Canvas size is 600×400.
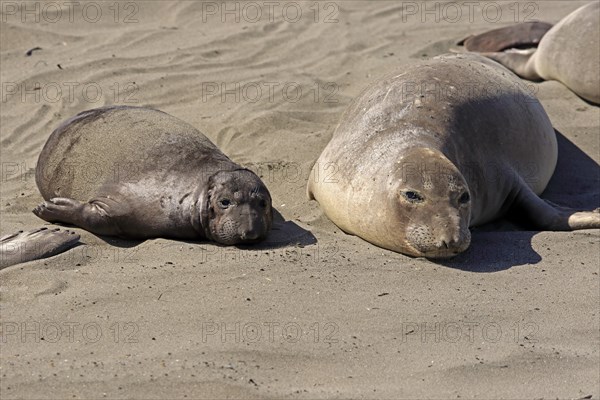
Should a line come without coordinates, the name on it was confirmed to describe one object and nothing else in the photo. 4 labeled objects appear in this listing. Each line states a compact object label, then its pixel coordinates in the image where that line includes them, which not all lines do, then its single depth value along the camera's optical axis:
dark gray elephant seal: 11.01
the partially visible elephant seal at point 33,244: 10.09
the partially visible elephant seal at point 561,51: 16.34
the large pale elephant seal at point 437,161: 10.52
